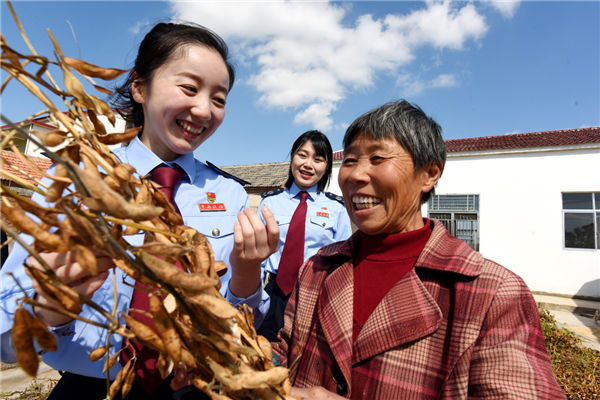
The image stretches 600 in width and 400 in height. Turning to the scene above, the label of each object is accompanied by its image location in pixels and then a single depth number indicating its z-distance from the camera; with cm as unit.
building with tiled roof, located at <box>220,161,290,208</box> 1528
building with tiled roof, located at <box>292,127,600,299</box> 1046
